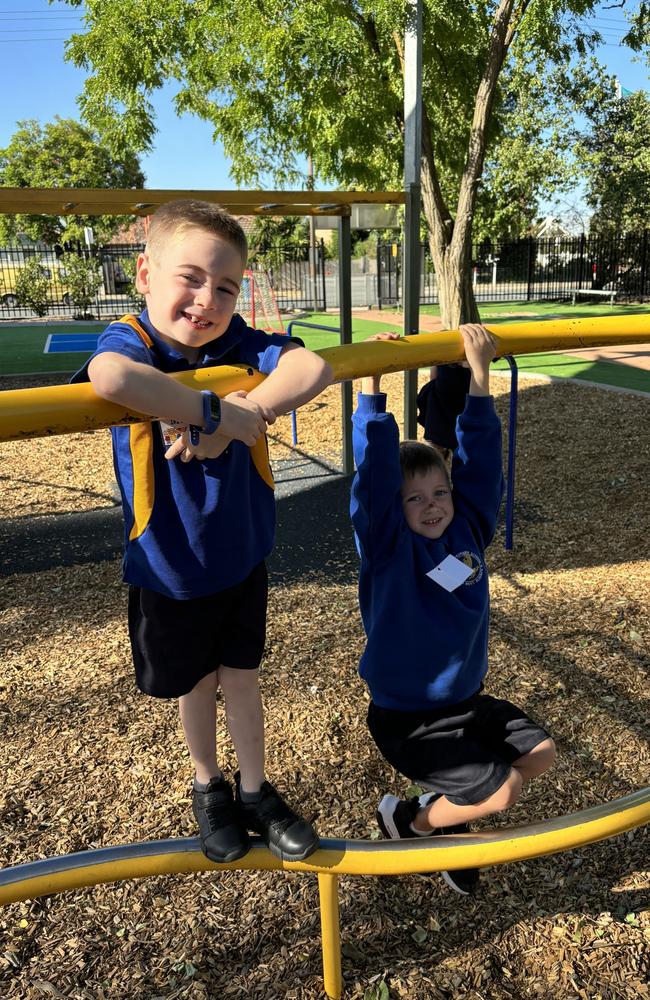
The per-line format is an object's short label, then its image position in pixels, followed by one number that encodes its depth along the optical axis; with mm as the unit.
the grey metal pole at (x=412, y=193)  4887
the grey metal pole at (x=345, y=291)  5156
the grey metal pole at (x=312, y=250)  22969
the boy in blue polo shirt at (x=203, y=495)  1220
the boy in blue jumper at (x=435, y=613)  1668
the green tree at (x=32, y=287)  21969
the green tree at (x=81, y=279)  21250
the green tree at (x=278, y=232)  34281
